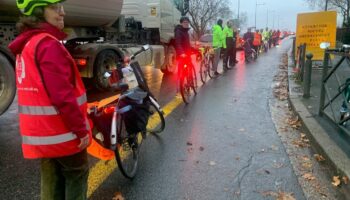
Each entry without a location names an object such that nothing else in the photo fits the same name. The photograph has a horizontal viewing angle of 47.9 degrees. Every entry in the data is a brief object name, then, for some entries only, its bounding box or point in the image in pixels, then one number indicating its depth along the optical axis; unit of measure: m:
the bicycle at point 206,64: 11.46
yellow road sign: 11.92
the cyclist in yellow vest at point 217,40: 13.23
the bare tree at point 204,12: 51.59
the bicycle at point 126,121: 3.79
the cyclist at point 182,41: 8.54
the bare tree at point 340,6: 46.60
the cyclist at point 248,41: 19.50
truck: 6.68
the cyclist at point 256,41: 21.20
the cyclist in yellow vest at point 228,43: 14.95
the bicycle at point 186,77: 8.15
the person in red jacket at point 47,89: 2.48
